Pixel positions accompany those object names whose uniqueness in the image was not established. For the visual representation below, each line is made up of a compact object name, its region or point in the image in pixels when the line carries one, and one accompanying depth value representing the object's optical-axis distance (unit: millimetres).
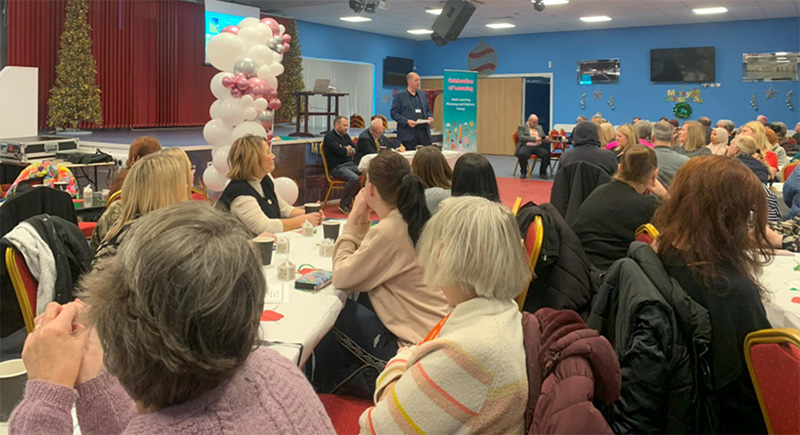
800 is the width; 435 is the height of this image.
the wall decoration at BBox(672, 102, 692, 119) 14656
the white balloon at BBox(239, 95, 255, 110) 6270
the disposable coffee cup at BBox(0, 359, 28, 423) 1375
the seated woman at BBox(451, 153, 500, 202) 3568
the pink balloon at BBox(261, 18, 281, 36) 6797
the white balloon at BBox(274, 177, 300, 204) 5828
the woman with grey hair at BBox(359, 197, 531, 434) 1442
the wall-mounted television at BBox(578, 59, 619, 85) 15773
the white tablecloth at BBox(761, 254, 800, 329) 2396
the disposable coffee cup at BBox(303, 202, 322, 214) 3804
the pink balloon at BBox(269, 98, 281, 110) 6598
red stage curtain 10375
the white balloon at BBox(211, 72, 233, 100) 6281
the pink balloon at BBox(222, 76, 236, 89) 6172
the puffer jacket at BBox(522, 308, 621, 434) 1229
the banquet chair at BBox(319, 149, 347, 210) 8713
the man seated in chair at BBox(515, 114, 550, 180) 12867
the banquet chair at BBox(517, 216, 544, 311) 2652
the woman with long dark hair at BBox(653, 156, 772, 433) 1911
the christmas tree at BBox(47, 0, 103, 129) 10328
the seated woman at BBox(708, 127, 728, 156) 6828
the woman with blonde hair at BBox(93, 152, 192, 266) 2701
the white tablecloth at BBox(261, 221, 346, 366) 1927
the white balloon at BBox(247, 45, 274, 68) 6410
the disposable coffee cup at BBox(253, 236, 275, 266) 2760
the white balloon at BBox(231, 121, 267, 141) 6234
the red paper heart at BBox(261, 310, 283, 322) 2133
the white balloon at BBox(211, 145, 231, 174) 6125
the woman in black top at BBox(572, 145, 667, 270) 3387
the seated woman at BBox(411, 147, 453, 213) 3926
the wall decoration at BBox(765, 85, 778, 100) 13992
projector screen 12073
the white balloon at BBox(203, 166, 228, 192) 6285
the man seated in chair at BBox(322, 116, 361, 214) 8625
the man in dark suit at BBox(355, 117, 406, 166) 8961
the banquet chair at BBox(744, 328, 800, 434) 1482
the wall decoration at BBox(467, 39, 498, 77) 13961
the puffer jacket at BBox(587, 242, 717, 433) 1775
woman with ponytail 2590
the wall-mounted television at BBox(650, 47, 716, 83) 14492
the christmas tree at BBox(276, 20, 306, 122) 14102
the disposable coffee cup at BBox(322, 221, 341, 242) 3338
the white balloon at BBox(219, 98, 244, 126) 6262
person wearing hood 5234
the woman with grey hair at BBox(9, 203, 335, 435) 897
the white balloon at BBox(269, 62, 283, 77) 6576
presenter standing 9664
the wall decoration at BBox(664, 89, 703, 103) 14805
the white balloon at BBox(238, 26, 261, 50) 6469
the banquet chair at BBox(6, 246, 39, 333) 2402
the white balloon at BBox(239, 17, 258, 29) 6616
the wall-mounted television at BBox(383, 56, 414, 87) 17367
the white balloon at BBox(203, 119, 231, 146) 6371
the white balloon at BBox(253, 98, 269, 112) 6363
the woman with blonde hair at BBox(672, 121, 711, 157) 6395
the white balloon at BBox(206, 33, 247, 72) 6270
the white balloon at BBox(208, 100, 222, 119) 6382
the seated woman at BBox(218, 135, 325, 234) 3670
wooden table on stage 11204
